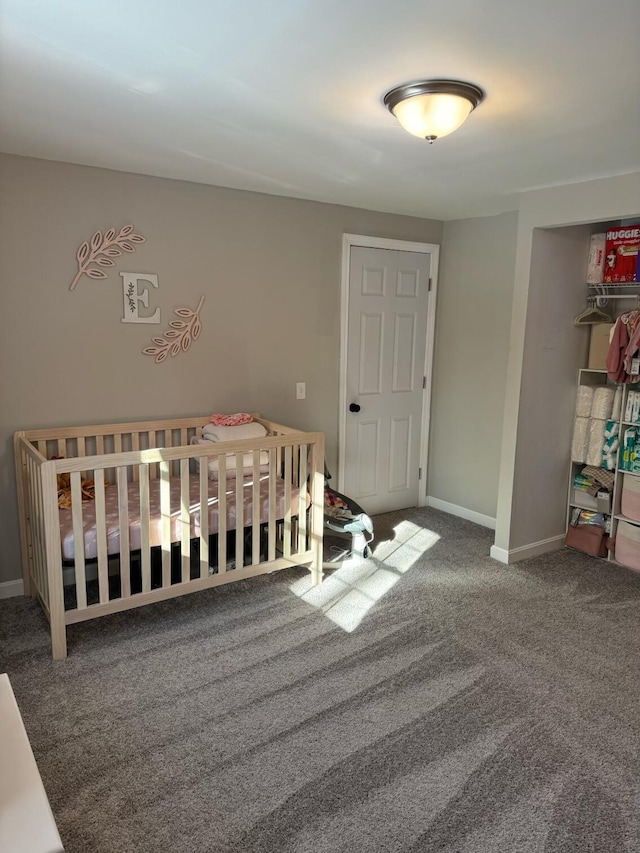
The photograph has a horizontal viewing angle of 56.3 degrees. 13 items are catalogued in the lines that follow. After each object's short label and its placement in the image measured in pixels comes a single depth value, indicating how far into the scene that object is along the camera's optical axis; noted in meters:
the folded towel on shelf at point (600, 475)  3.82
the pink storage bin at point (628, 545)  3.65
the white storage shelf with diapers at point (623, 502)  3.62
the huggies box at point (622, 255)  3.48
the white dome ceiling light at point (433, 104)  1.94
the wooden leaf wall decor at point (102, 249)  3.15
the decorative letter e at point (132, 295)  3.30
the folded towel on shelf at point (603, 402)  3.73
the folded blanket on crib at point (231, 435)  3.42
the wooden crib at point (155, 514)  2.62
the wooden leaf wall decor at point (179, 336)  3.46
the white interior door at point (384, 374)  4.28
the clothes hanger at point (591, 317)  3.73
